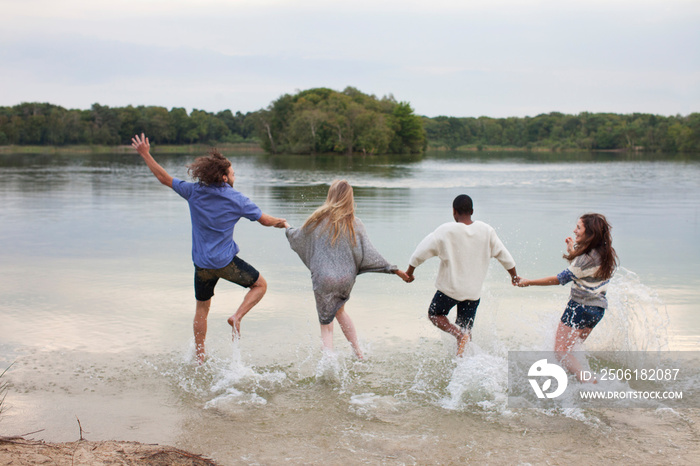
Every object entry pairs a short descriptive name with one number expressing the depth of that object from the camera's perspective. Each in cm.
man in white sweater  502
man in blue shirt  513
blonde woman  508
